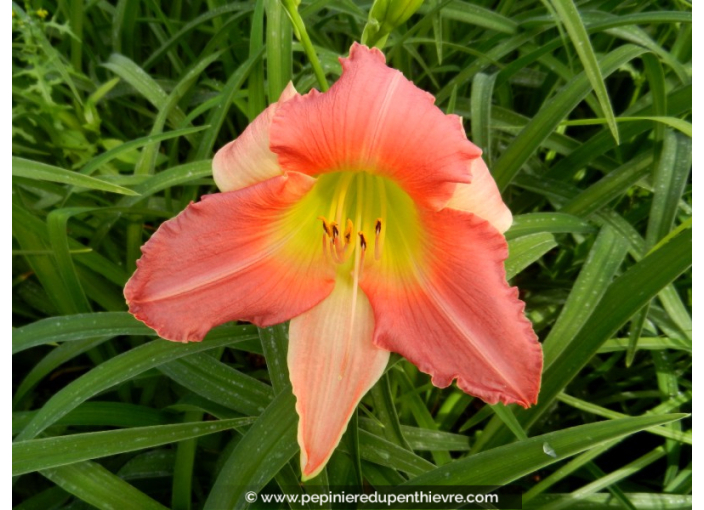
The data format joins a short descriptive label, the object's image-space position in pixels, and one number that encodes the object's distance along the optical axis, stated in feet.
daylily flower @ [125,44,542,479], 0.61
